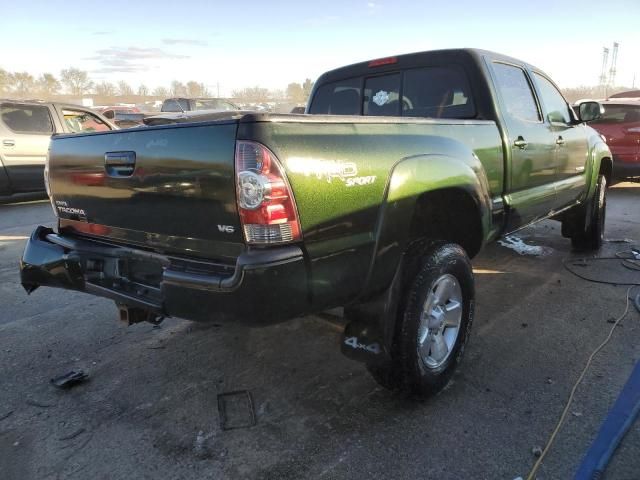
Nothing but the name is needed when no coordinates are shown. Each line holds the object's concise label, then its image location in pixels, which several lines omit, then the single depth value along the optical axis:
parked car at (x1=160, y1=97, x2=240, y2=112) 17.78
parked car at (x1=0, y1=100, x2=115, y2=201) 8.17
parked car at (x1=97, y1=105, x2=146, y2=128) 15.98
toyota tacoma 1.97
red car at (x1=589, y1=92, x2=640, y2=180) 9.05
